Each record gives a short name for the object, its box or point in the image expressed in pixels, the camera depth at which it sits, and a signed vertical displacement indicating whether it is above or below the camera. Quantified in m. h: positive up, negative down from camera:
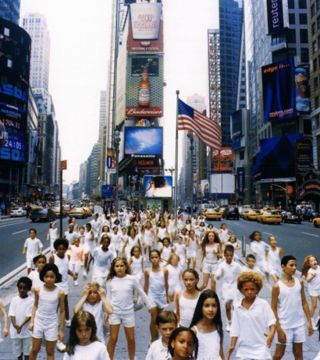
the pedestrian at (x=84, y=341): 3.30 -1.34
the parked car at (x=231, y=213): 51.00 -2.34
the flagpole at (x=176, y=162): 16.22 +1.53
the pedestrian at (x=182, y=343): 2.75 -1.11
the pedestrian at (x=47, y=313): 4.93 -1.61
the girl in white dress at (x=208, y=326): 3.68 -1.35
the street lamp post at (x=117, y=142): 22.33 +3.42
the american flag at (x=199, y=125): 16.78 +3.35
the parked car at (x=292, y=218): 42.19 -2.41
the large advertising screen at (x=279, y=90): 77.86 +23.25
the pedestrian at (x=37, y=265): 6.09 -1.20
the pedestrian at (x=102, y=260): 8.51 -1.49
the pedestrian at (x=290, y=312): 4.89 -1.55
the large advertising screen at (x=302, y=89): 73.31 +21.78
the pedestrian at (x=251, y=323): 3.94 -1.39
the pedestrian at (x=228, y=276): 7.17 -1.58
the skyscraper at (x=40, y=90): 185.00 +53.79
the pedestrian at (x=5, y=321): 4.77 -1.66
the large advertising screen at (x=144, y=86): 118.75 +36.07
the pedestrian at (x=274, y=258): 8.96 -1.50
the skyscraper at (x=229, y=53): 174.25 +70.09
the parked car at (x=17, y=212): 53.07 -2.47
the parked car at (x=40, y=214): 39.75 -2.01
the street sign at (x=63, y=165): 12.56 +1.07
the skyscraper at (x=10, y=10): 92.19 +47.98
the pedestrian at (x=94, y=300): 4.75 -1.36
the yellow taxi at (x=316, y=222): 34.72 -2.40
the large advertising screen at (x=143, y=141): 109.56 +16.74
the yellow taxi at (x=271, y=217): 39.25 -2.21
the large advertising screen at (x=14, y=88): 72.19 +22.13
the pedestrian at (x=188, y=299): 4.64 -1.32
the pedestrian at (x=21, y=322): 5.06 -1.75
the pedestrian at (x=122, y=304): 5.45 -1.61
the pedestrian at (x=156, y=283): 6.51 -1.56
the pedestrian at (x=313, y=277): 7.42 -1.66
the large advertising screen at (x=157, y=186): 62.19 +1.78
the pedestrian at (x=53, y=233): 14.71 -1.50
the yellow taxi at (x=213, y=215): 46.16 -2.31
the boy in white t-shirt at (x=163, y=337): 3.29 -1.29
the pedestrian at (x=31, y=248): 11.28 -1.64
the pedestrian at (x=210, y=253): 8.92 -1.41
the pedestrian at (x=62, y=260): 7.32 -1.29
